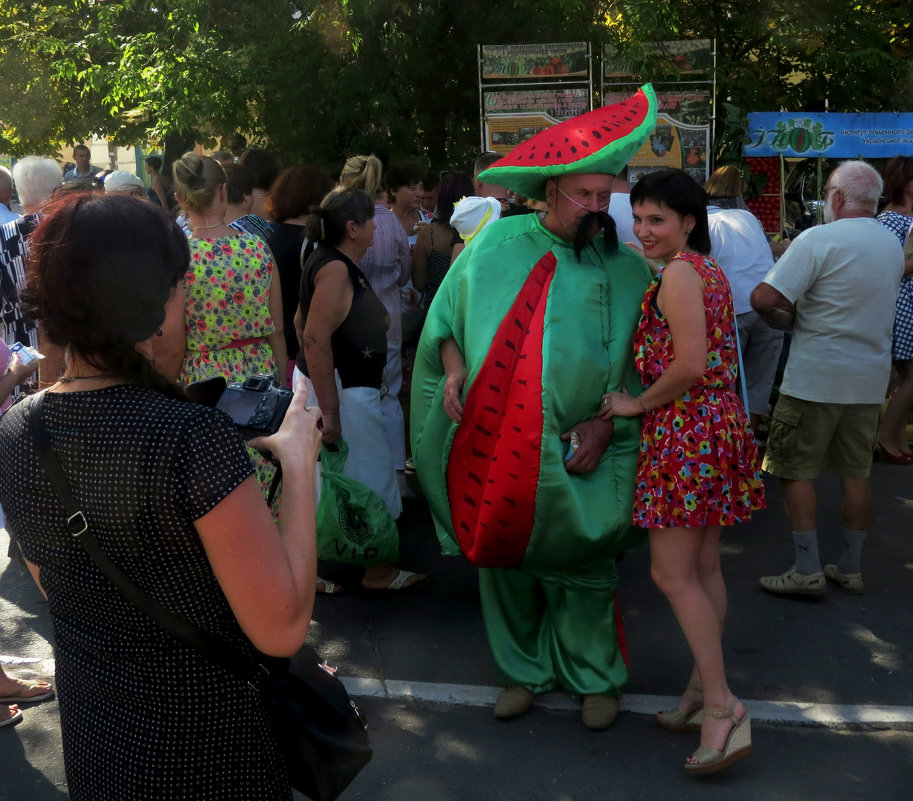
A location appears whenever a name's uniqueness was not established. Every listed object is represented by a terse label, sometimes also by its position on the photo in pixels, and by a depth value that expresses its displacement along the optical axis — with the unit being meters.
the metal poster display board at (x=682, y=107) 10.12
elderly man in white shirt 4.29
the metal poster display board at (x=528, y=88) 9.88
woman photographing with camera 1.57
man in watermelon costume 3.30
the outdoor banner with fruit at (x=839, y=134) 9.12
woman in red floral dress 3.16
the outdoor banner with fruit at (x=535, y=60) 9.85
